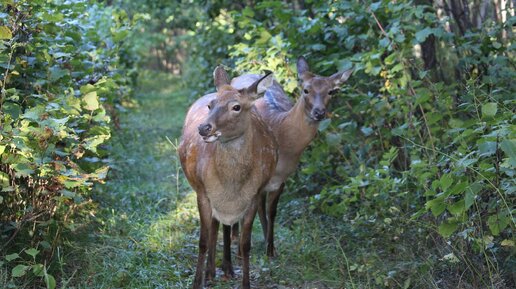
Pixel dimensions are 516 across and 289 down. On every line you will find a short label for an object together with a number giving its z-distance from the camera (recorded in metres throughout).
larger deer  5.43
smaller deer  6.89
